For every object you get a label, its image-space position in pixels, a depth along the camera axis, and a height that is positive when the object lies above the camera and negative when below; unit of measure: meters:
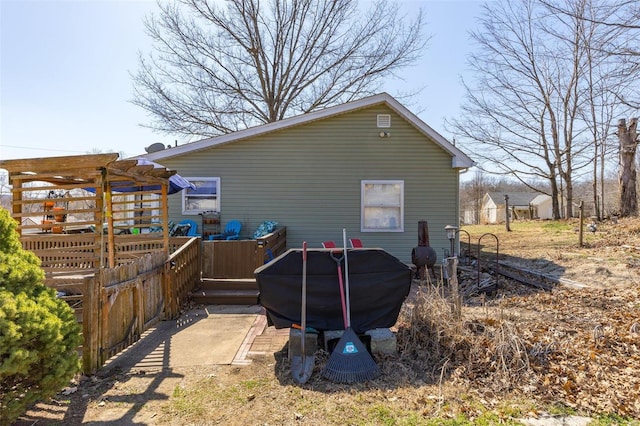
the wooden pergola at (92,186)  4.95 +0.46
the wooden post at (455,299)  4.26 -1.02
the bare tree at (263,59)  18.19 +7.90
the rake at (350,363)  3.52 -1.45
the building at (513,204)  43.31 +0.93
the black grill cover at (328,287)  4.15 -0.83
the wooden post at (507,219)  19.88 -0.44
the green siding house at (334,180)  9.56 +0.86
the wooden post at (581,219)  10.82 -0.27
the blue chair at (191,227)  9.29 -0.30
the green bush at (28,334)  2.32 -0.80
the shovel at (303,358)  3.54 -1.48
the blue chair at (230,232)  9.23 -0.44
